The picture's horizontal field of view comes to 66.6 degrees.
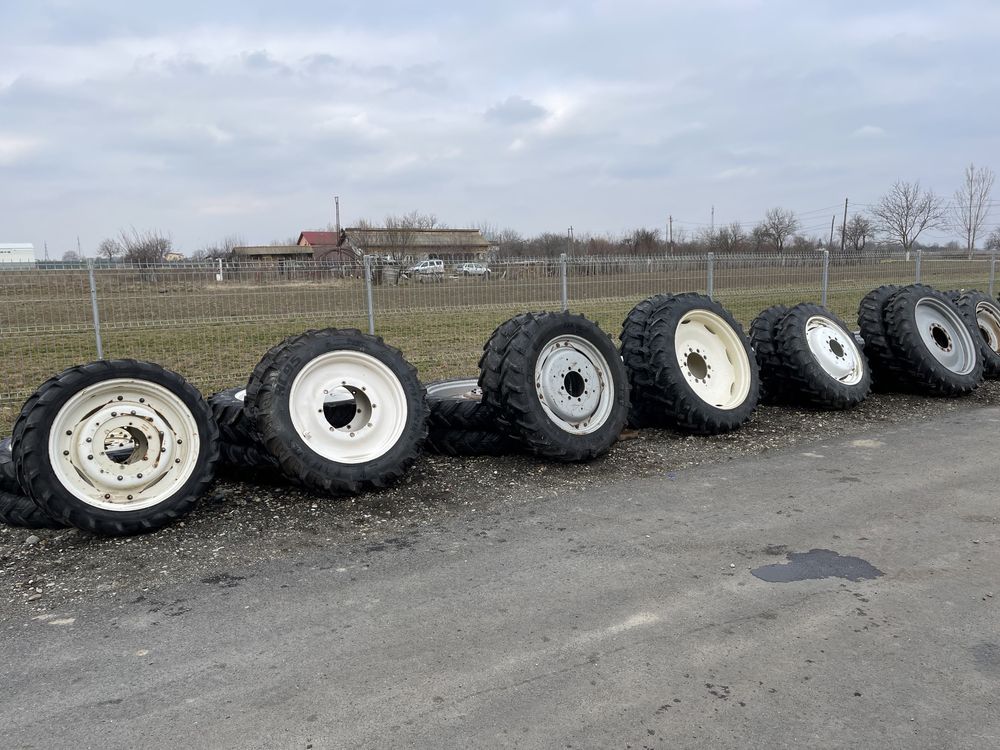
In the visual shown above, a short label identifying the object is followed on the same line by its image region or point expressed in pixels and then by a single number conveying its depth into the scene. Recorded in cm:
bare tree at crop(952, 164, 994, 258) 4194
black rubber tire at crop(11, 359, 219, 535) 446
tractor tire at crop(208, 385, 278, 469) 563
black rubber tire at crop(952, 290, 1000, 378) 991
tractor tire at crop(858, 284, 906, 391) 902
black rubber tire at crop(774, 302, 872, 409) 809
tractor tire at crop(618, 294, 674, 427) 754
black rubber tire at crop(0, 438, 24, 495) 500
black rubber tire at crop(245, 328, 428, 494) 530
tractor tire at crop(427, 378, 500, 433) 660
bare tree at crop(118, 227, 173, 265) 3567
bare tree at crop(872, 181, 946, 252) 4394
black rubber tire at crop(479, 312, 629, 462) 625
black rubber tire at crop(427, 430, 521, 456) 660
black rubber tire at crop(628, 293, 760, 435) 727
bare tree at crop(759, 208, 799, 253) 4915
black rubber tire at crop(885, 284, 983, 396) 879
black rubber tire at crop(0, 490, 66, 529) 493
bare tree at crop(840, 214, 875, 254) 5369
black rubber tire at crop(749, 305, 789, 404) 843
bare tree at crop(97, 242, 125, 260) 4497
